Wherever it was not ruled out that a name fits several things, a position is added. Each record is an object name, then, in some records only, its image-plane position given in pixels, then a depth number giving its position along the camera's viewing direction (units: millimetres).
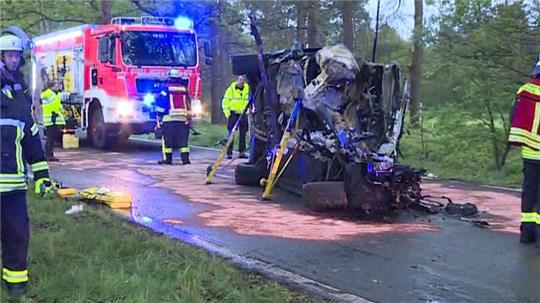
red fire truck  15750
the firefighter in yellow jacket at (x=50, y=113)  14023
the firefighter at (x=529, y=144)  6607
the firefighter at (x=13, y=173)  4578
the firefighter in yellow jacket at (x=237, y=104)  14828
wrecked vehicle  8039
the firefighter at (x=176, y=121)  13031
